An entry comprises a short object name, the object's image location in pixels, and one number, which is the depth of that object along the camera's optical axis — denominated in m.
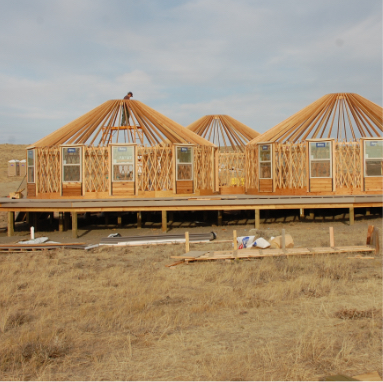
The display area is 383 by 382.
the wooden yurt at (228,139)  21.42
